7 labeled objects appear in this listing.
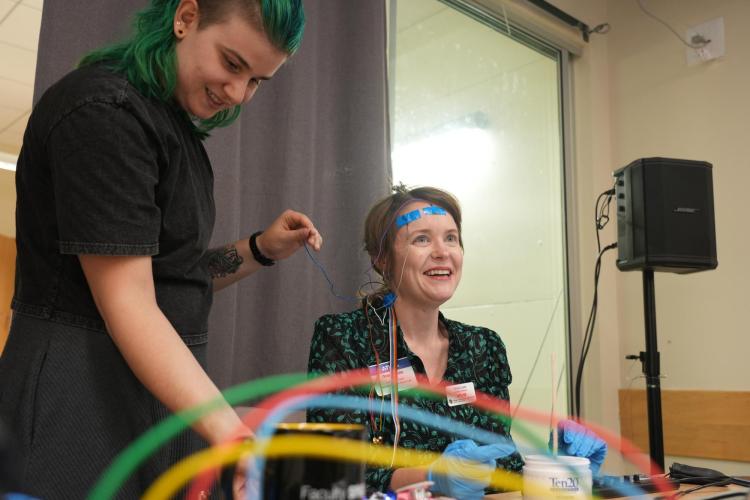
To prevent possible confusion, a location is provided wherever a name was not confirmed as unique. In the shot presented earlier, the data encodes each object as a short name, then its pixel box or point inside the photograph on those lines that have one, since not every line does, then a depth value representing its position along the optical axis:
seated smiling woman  1.63
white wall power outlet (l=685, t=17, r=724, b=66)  3.00
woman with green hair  0.90
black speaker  2.40
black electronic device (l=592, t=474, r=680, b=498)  1.22
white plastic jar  1.01
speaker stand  2.39
